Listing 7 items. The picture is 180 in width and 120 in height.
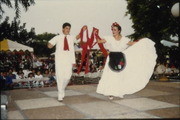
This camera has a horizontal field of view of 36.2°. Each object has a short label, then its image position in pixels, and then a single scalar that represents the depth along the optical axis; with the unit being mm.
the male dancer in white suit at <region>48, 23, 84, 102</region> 7730
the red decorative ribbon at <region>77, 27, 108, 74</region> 8914
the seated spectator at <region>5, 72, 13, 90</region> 12083
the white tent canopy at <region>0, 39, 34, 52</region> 19984
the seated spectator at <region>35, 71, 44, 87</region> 12912
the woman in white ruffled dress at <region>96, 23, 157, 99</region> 7719
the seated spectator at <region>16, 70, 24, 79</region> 14092
